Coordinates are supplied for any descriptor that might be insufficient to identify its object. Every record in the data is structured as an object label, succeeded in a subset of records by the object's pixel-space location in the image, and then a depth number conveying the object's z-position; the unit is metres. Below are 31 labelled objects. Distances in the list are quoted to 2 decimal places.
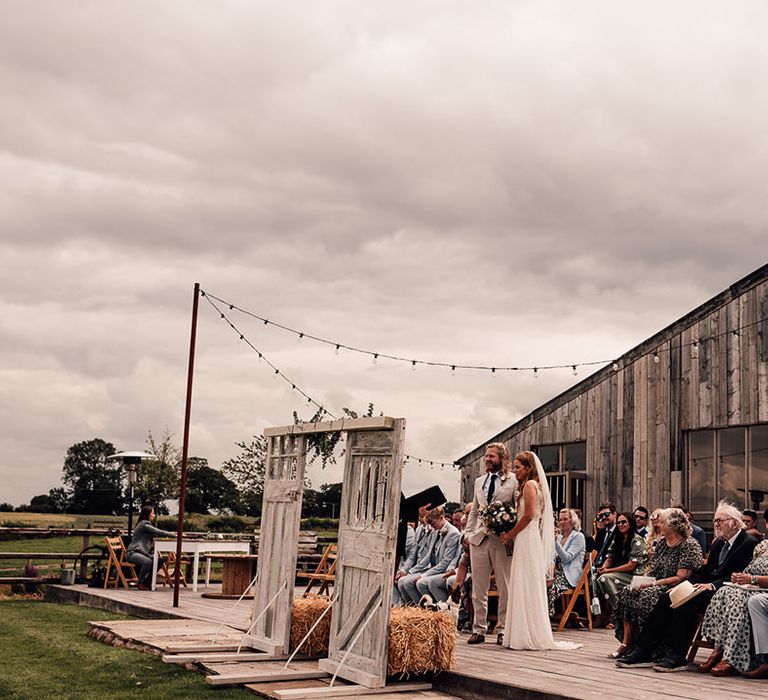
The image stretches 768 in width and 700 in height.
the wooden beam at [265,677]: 7.76
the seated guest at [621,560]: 10.84
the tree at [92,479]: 54.75
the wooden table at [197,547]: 16.69
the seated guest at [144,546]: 16.88
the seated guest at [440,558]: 10.98
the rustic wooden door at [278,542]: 8.83
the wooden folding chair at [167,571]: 17.23
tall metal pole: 13.00
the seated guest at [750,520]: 10.52
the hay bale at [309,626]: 8.87
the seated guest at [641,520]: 12.20
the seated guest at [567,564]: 11.25
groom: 9.57
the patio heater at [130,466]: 18.27
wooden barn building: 14.40
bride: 9.16
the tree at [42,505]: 50.38
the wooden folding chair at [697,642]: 8.41
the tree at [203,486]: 48.66
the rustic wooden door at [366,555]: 7.46
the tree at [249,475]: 38.72
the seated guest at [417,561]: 11.45
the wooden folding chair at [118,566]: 16.56
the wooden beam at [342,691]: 7.12
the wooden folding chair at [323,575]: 12.52
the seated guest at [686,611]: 8.19
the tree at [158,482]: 40.88
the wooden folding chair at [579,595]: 10.93
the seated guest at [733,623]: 7.79
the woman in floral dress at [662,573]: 8.44
